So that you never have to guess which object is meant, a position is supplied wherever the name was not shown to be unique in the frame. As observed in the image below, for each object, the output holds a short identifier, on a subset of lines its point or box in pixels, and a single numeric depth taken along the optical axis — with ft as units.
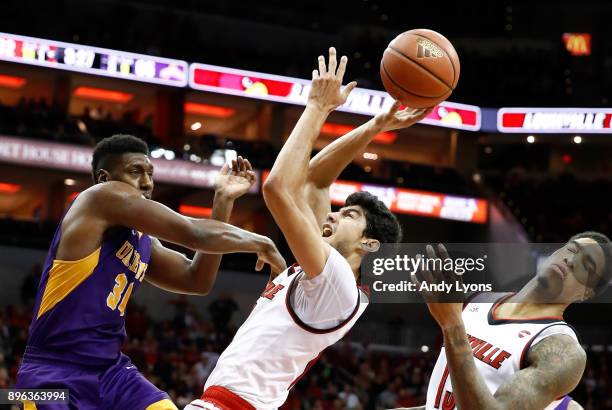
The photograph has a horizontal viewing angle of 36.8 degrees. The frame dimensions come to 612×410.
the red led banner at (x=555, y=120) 79.15
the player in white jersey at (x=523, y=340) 12.21
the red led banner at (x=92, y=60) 65.92
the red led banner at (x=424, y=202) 75.48
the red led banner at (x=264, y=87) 72.28
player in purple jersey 13.80
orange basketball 15.78
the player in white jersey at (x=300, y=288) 12.76
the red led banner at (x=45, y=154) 64.90
